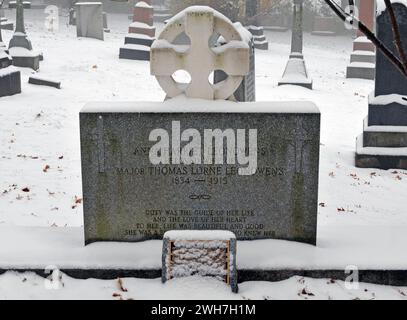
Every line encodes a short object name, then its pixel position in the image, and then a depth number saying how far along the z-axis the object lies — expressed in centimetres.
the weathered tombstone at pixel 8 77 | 1202
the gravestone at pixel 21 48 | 1491
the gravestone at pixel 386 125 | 852
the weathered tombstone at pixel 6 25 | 2141
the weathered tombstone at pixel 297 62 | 1534
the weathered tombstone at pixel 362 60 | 1750
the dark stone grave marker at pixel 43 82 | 1335
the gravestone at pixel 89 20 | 2100
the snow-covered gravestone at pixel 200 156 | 469
